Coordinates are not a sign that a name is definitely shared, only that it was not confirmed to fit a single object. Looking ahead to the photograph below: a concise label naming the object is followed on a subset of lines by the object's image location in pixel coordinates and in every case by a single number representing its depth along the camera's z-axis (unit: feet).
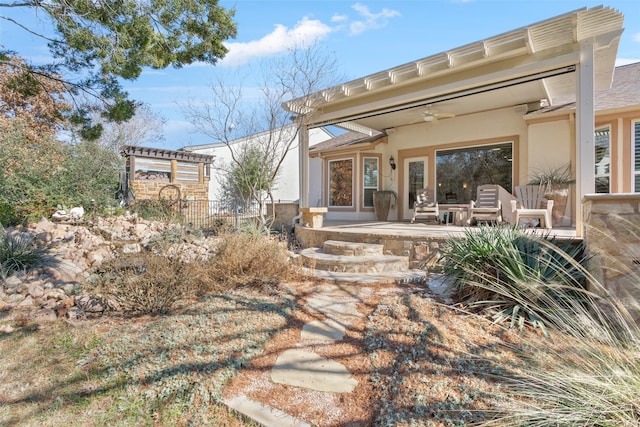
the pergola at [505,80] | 13.91
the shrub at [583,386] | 5.23
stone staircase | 14.48
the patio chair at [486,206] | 21.63
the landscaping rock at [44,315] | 11.43
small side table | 24.62
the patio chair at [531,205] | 19.08
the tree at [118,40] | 14.07
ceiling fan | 24.38
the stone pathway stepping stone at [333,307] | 10.68
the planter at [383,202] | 31.89
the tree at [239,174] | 46.09
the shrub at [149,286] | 10.96
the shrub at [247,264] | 13.17
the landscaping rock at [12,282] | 14.60
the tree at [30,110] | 37.04
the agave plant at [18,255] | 15.96
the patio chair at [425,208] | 26.27
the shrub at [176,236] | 15.78
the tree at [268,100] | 23.63
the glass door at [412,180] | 31.23
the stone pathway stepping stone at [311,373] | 7.24
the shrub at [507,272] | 9.74
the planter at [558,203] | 21.21
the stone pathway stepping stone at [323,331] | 9.21
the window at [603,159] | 21.81
